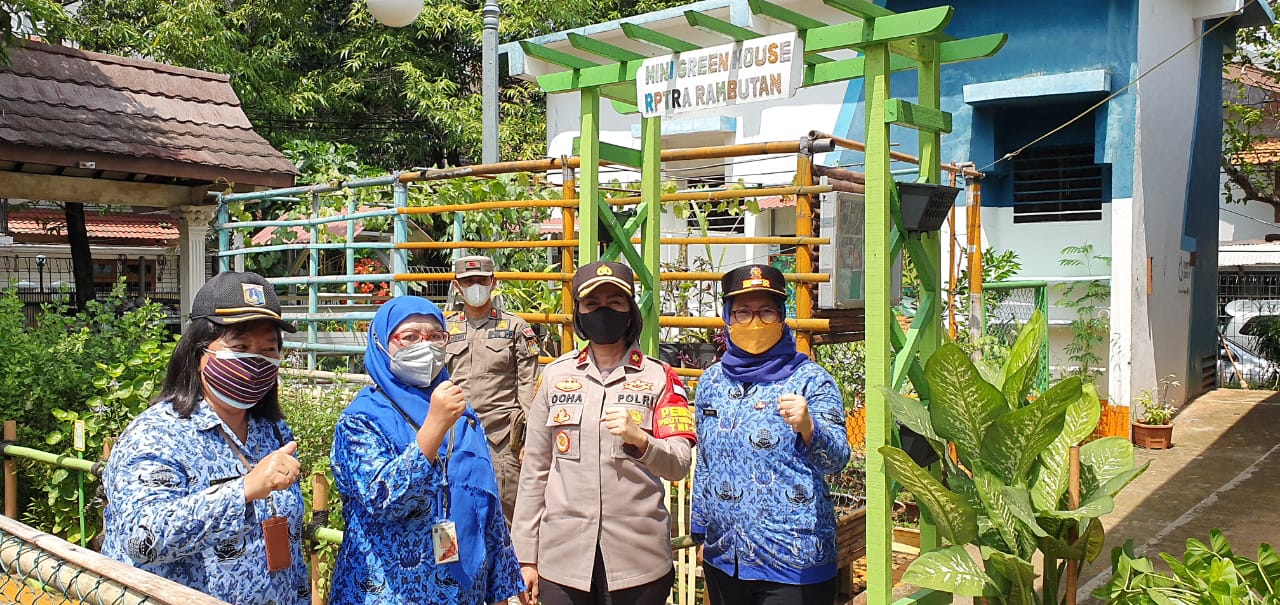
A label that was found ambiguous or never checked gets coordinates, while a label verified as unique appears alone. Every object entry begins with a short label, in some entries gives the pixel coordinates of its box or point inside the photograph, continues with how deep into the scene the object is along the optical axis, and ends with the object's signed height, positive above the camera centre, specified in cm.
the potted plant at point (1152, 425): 914 -127
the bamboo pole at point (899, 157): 577 +82
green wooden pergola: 366 +55
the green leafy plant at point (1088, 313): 958 -29
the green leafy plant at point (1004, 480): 350 -69
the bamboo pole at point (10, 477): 529 -98
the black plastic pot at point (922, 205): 383 +29
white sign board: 380 +79
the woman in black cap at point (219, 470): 234 -43
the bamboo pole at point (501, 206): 647 +52
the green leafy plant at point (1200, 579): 331 -99
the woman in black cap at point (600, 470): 315 -57
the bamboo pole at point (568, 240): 634 +27
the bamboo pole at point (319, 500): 343 -72
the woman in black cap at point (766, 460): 315 -55
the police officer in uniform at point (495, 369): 494 -41
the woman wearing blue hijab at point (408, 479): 253 -49
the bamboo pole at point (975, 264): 814 +15
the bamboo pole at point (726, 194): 561 +51
